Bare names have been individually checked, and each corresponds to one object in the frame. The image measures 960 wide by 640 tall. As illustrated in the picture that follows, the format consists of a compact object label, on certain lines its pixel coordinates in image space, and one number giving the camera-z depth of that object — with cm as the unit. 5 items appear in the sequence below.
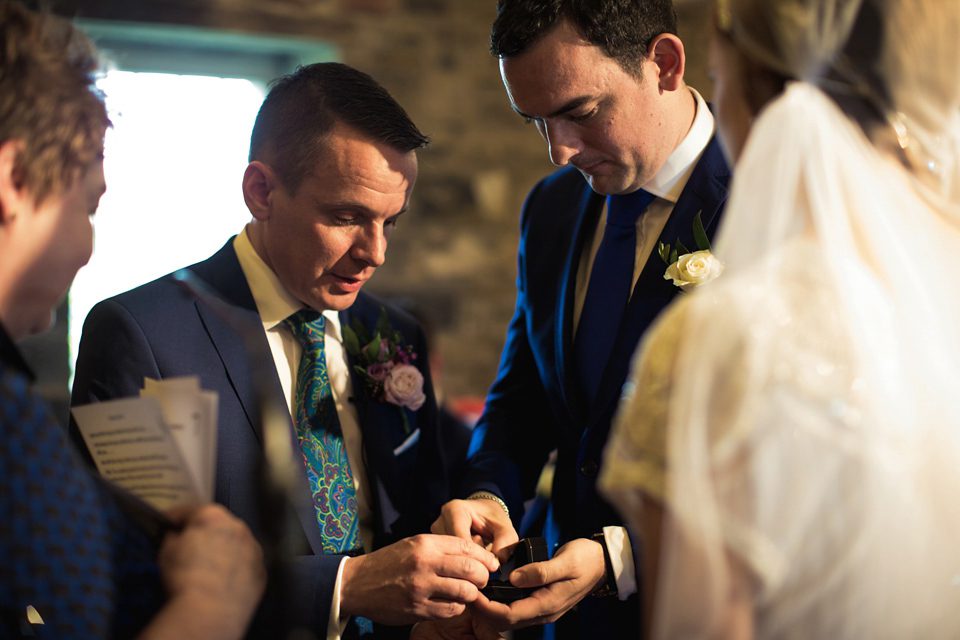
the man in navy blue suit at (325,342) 157
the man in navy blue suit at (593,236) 169
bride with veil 91
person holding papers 96
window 421
